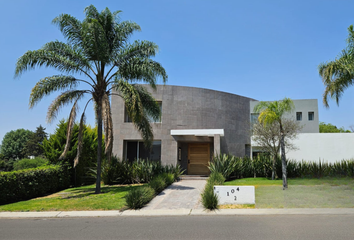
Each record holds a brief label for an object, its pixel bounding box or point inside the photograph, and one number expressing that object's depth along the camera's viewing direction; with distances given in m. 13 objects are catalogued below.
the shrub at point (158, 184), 12.64
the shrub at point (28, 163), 36.32
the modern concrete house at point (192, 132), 19.59
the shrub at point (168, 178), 14.89
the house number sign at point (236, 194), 10.05
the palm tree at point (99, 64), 12.78
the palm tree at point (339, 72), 14.19
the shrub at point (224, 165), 16.54
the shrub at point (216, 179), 13.18
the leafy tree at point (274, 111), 13.85
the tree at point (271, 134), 15.84
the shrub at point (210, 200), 9.68
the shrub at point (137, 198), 10.05
